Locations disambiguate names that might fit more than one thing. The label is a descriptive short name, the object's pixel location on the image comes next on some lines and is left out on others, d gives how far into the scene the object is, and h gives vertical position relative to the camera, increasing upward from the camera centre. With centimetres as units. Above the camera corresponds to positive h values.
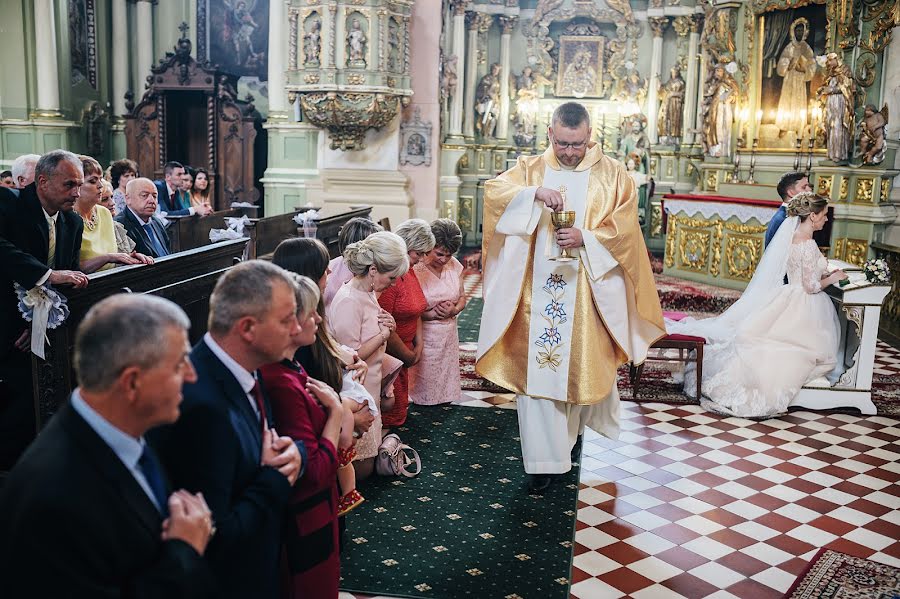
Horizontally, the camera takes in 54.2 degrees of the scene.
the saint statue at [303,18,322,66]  1039 +143
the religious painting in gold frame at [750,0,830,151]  1243 +150
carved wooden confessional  1245 +54
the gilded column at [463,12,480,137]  1630 +166
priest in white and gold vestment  460 -65
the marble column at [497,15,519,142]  1645 +180
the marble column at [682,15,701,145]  1571 +169
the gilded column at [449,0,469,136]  1568 +190
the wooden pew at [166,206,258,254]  773 -60
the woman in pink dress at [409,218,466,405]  591 -103
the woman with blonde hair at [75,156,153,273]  481 -37
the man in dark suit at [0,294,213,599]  153 -59
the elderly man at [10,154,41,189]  532 -7
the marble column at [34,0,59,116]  1154 +130
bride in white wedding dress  646 -121
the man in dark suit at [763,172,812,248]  745 -8
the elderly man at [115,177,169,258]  557 -32
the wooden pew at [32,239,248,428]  386 -64
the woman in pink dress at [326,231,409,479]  443 -68
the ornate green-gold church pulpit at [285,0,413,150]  1030 +126
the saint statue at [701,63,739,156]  1339 +96
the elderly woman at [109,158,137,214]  715 -9
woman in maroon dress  244 -82
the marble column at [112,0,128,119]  1302 +162
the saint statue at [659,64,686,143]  1575 +117
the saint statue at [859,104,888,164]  1138 +54
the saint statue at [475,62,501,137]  1639 +125
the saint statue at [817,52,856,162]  1152 +91
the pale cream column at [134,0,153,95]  1323 +181
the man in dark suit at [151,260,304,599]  198 -63
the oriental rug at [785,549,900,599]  373 -175
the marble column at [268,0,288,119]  1144 +142
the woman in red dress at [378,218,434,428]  543 -88
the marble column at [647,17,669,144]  1608 +173
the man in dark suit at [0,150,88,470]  416 -44
